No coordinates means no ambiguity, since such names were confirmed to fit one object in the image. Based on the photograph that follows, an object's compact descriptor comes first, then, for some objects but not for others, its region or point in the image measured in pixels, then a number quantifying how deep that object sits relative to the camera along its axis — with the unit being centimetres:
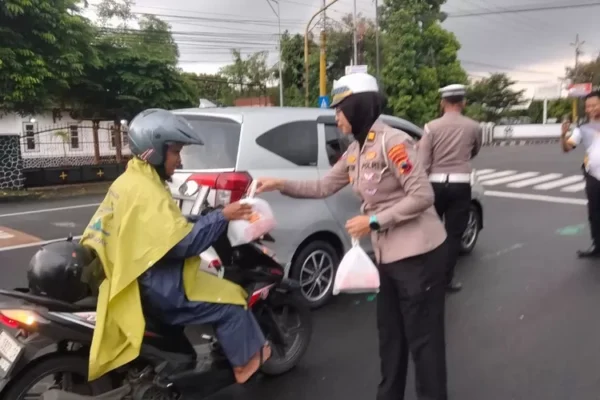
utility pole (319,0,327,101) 2159
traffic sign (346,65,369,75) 1273
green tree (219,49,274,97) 4900
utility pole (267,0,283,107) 3259
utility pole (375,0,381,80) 2715
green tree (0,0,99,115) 1516
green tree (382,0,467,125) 3241
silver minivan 470
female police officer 287
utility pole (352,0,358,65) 2728
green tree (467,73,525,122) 5977
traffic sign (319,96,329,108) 1675
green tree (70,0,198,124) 1997
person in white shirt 671
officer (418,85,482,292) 532
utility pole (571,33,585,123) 5531
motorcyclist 279
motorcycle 275
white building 1877
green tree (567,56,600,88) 5712
